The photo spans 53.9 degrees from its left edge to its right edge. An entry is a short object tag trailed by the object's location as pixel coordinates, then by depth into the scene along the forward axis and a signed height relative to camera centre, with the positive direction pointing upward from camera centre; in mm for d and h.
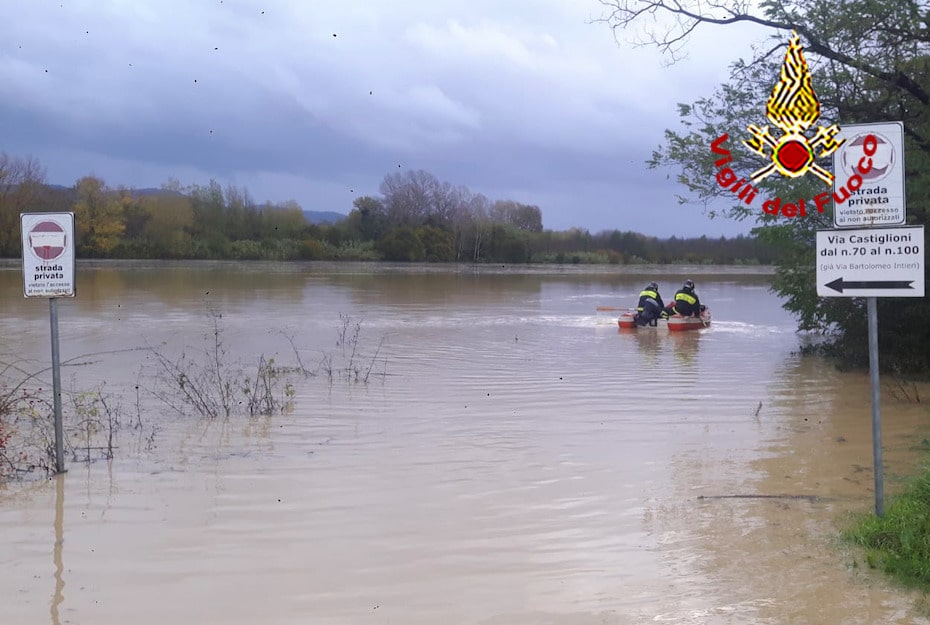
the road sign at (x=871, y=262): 5855 +94
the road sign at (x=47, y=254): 8078 +351
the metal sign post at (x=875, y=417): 6109 -969
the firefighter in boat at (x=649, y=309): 26688 -818
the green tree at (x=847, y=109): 12516 +2580
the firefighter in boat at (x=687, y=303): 26734 -679
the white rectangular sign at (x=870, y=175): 5773 +650
